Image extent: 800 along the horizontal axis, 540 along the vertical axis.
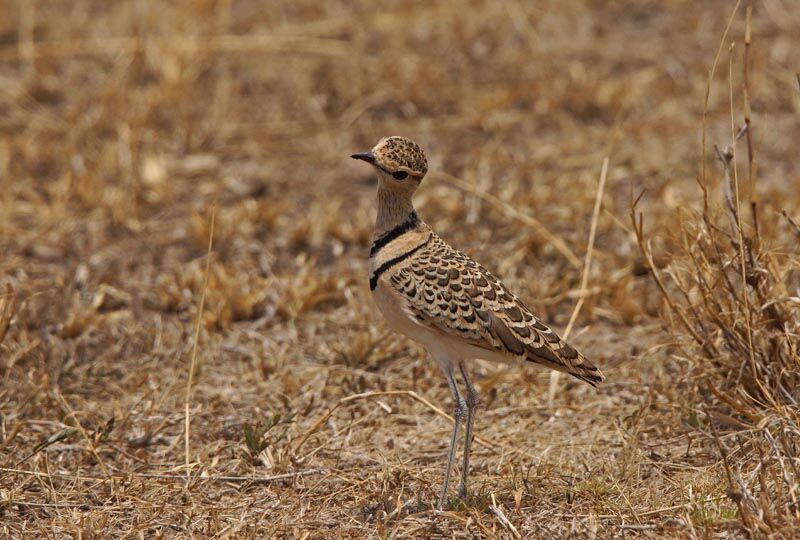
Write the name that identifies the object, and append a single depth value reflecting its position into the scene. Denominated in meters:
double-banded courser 7.03
